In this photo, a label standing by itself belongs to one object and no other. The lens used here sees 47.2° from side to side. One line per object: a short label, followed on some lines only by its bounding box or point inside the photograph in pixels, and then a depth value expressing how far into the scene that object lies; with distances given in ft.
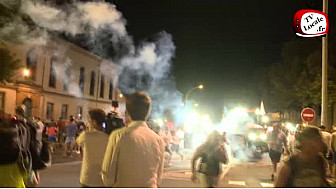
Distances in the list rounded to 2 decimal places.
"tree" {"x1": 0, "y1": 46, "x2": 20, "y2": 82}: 73.36
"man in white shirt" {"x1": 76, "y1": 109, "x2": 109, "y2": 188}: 14.53
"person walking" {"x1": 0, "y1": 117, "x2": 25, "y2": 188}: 11.91
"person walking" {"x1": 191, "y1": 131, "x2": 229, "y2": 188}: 22.34
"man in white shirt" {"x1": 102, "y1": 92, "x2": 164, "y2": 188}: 10.32
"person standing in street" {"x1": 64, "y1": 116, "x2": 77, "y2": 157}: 56.28
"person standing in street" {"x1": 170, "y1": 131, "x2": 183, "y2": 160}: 60.40
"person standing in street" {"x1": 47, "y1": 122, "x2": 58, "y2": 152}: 64.64
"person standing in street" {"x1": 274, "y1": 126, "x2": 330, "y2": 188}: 12.09
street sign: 54.13
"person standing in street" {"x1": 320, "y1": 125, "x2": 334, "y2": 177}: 37.26
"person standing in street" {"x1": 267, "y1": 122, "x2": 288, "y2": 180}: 40.92
